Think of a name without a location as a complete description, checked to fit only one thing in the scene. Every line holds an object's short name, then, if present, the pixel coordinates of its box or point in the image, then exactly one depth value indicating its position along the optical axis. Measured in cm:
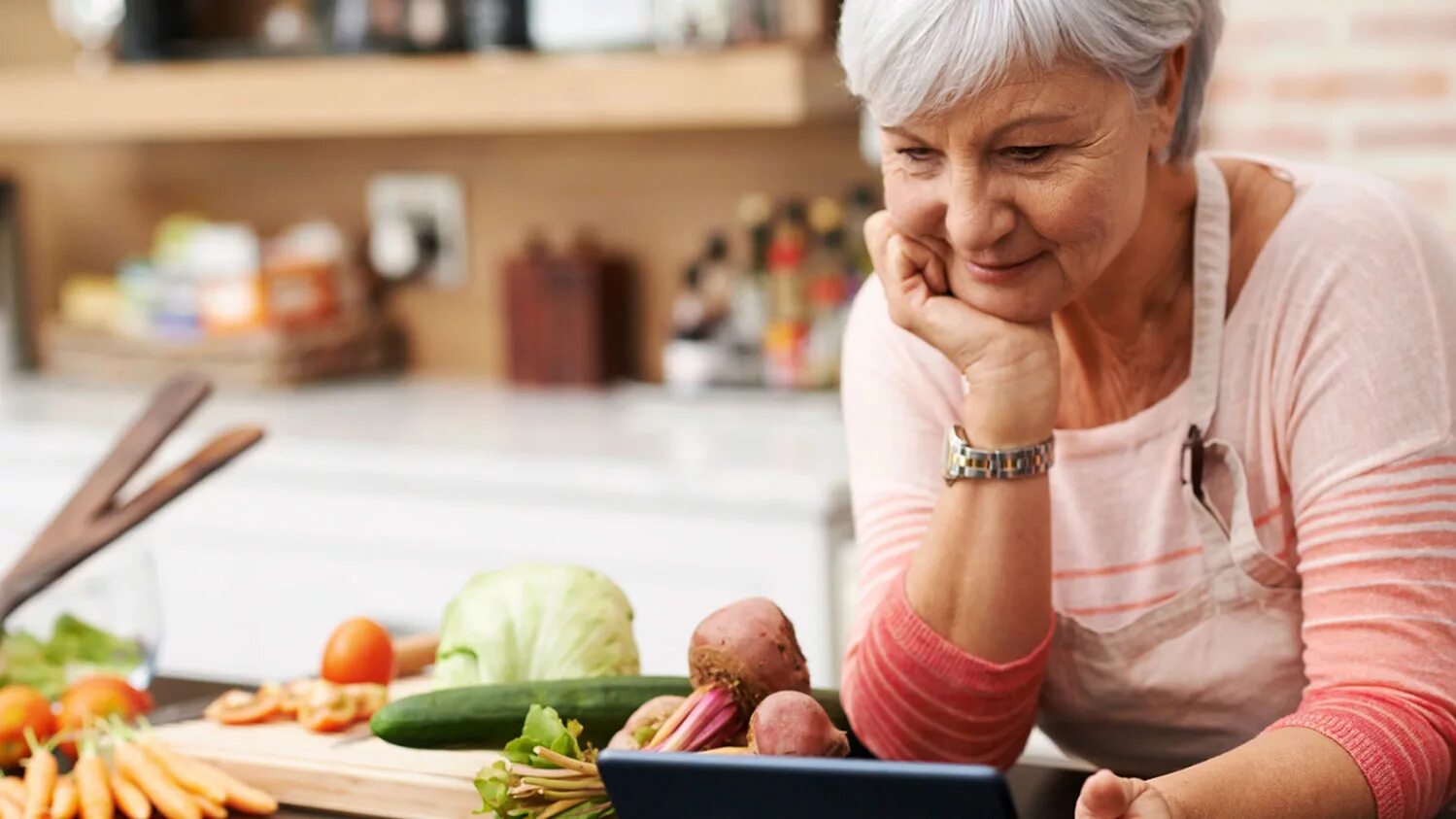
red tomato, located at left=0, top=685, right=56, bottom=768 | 241
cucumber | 233
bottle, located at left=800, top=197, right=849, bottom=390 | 368
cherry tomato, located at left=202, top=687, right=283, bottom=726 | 243
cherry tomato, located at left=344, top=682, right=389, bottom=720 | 242
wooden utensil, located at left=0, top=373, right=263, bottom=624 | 250
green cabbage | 241
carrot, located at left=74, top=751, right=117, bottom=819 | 233
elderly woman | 227
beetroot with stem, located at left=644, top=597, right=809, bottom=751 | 227
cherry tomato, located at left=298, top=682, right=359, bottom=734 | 240
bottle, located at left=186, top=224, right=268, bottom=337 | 399
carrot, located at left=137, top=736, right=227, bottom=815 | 234
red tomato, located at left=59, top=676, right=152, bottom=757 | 244
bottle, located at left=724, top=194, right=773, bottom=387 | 374
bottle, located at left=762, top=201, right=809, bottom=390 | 370
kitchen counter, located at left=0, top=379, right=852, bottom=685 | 332
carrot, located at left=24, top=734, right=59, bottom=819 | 233
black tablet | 182
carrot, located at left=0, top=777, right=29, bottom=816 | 234
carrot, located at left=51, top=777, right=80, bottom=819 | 233
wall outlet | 412
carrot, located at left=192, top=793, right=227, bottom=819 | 234
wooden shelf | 351
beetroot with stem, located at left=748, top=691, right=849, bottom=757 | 222
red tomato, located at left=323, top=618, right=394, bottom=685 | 245
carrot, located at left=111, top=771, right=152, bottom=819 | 233
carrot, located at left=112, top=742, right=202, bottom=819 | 233
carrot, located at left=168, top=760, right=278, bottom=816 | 235
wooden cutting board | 232
